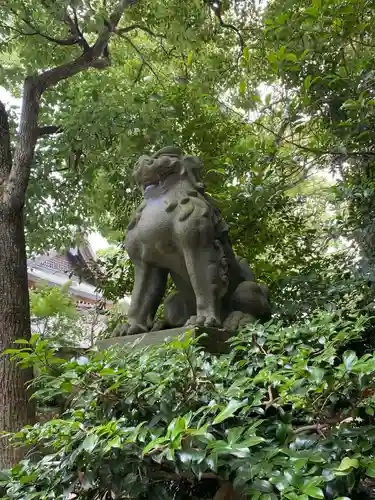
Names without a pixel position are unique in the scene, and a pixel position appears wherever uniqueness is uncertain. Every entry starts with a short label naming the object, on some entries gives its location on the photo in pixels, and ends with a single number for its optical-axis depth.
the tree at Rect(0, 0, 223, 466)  3.72
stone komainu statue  2.61
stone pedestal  2.38
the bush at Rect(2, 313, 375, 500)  1.23
